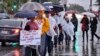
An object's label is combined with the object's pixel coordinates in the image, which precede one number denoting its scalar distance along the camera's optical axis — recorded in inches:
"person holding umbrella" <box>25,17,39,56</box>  548.9
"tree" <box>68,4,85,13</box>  5222.4
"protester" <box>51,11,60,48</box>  748.5
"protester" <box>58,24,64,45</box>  887.3
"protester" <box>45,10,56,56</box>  634.8
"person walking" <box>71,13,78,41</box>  1017.5
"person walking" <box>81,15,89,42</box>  1000.2
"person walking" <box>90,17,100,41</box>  1033.2
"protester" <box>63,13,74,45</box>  877.8
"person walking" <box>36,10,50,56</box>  592.1
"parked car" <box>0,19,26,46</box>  894.4
